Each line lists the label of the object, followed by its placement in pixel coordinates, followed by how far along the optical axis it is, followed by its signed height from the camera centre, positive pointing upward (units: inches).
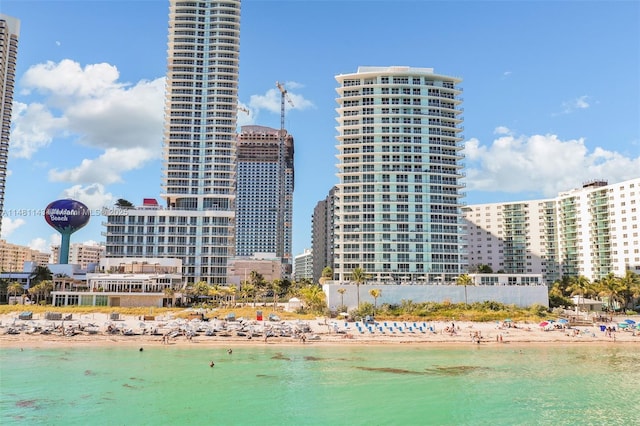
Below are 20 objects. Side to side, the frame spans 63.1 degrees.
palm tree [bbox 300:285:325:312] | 3582.7 -181.0
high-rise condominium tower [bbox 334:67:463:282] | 4480.8 +858.0
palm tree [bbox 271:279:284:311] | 4621.3 -120.8
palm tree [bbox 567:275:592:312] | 4168.3 -121.3
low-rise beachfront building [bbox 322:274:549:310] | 3762.3 -147.9
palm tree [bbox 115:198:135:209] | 5359.3 +705.0
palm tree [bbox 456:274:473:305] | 3624.5 -58.4
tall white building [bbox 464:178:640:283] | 5113.2 +446.4
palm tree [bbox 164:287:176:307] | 3836.1 -148.4
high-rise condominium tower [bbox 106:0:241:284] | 5329.7 +1418.3
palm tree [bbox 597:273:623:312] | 3981.3 -115.0
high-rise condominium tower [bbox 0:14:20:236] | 6791.3 +2637.2
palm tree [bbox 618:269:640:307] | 3971.5 -101.4
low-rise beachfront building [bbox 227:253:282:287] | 6574.8 +98.6
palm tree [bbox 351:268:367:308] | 3592.5 -29.9
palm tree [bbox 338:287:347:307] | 3666.3 -142.1
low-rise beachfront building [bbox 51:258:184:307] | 3846.0 -130.4
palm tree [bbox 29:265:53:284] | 4340.6 -11.0
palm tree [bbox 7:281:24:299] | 4013.3 -117.7
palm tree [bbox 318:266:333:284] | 5000.0 -12.8
